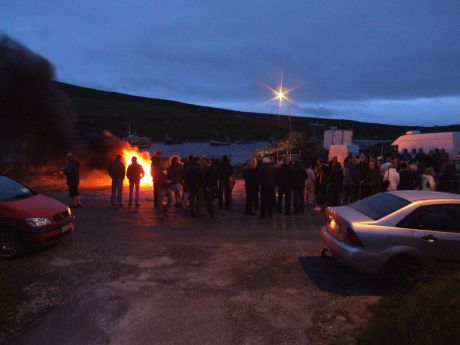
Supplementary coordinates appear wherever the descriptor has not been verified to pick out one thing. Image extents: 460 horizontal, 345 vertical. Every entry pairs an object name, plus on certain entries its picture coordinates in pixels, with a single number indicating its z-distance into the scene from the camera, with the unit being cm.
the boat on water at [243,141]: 12312
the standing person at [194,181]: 1168
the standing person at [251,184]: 1212
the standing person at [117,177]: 1296
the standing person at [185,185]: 1201
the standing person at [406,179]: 1179
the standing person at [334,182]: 1309
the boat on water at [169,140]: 10275
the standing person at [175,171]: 1286
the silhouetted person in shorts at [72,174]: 1301
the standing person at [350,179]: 1338
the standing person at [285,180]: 1221
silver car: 624
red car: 788
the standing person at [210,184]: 1190
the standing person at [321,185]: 1341
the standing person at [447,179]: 1205
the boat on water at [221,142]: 10938
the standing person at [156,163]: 1203
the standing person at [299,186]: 1242
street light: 3161
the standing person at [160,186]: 1180
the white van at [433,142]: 2256
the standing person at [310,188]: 1384
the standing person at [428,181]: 1159
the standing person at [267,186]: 1181
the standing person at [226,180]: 1304
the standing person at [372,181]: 1264
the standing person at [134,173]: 1329
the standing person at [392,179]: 1234
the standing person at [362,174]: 1316
